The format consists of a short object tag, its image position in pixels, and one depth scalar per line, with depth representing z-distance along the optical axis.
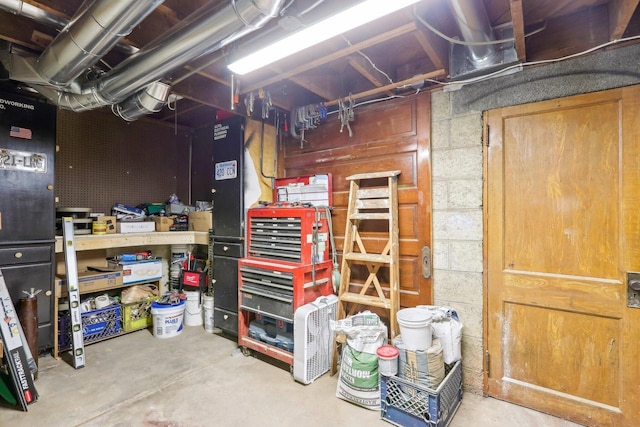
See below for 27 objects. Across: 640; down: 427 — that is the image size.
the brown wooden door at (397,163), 2.54
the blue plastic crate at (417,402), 1.89
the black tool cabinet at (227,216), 3.18
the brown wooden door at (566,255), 1.86
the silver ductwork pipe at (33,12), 1.61
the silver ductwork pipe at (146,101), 2.40
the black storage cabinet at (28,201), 2.55
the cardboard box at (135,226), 3.43
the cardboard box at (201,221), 3.63
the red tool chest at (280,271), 2.62
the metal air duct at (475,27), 1.66
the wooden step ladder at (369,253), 2.52
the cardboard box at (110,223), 3.32
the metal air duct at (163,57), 1.43
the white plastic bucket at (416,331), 2.03
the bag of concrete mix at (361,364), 2.18
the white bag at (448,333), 2.17
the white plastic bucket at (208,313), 3.53
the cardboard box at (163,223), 3.74
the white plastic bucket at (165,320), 3.34
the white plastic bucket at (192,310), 3.73
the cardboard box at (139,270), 3.48
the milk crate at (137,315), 3.44
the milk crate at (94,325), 2.98
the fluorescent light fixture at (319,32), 1.45
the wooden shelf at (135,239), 3.02
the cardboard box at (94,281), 3.06
